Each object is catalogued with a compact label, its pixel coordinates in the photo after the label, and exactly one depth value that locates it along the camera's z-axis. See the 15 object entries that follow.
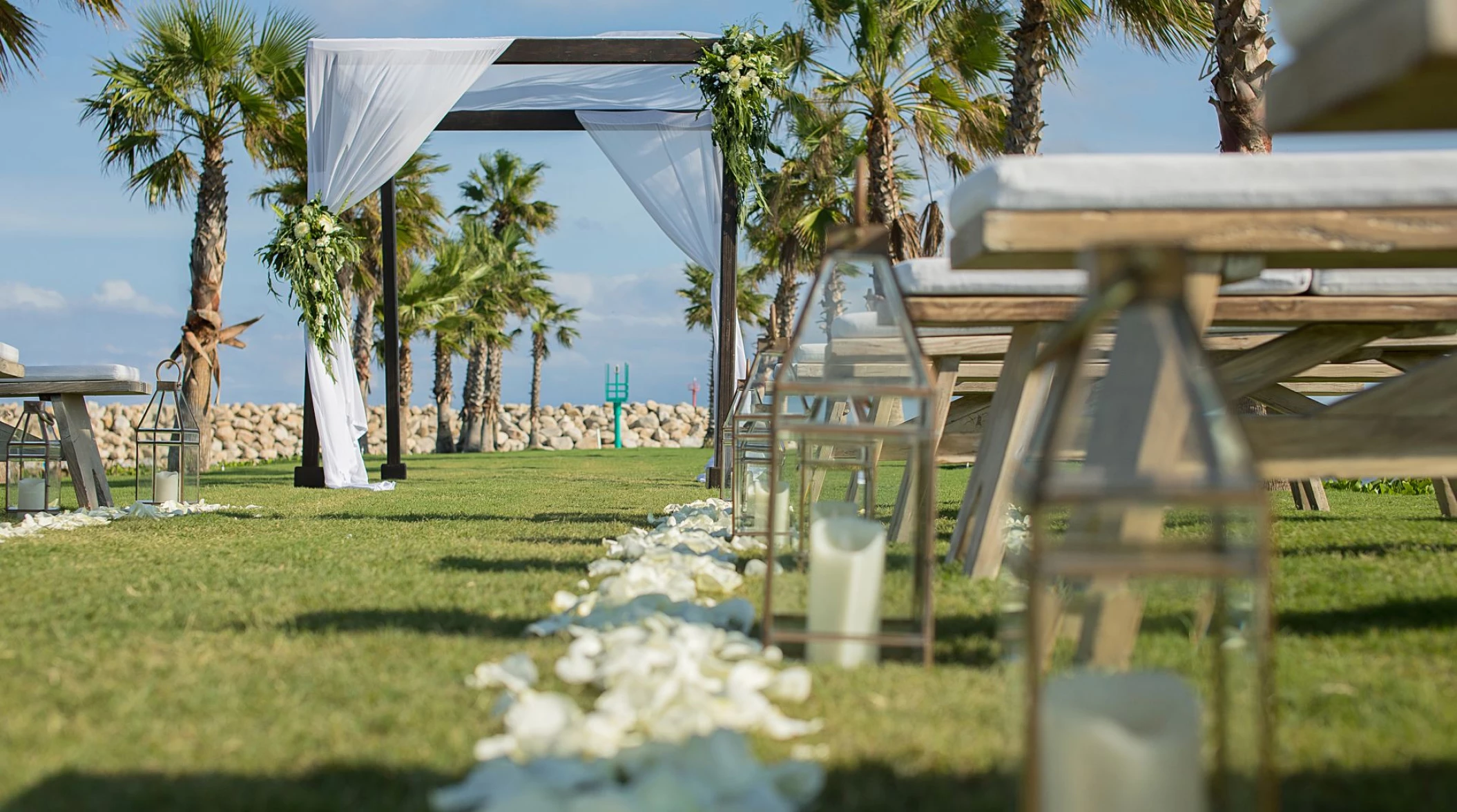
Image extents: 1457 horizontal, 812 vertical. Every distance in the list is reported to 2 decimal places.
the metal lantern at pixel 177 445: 4.90
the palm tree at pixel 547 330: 28.34
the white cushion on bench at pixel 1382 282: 2.46
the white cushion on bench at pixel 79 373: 4.61
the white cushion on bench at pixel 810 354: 2.91
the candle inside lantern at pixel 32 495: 4.67
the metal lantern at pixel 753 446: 3.35
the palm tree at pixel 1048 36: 7.94
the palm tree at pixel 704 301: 28.56
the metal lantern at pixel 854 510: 1.57
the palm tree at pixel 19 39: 7.65
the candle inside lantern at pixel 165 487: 5.19
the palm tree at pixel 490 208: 24.36
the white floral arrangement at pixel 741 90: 6.41
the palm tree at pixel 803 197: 11.94
